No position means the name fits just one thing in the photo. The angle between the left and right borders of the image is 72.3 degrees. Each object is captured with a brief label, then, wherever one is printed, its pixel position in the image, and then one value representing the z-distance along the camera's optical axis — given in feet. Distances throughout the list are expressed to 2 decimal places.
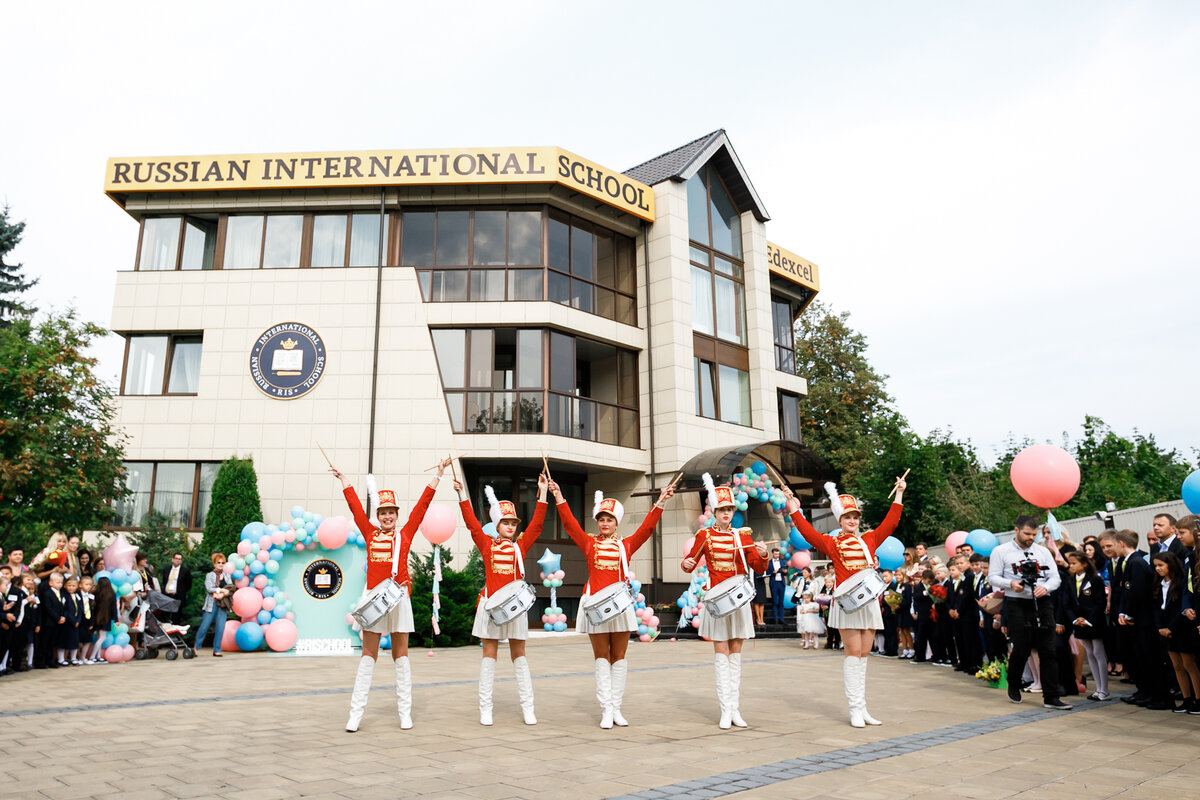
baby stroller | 50.75
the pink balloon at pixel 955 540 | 52.05
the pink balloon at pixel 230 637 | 54.65
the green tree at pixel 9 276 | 129.08
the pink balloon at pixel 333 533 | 55.88
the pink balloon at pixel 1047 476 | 33.09
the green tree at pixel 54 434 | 54.49
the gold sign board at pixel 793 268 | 94.68
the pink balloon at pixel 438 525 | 57.41
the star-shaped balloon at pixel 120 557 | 53.93
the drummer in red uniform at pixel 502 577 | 25.82
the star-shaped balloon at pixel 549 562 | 67.10
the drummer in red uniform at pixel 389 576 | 24.61
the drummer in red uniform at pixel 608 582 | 25.64
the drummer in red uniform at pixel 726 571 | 25.48
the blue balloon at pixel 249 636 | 54.29
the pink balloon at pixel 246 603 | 54.24
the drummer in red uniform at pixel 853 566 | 25.86
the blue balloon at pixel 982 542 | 49.78
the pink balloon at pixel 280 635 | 54.44
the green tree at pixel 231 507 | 63.52
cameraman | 28.94
